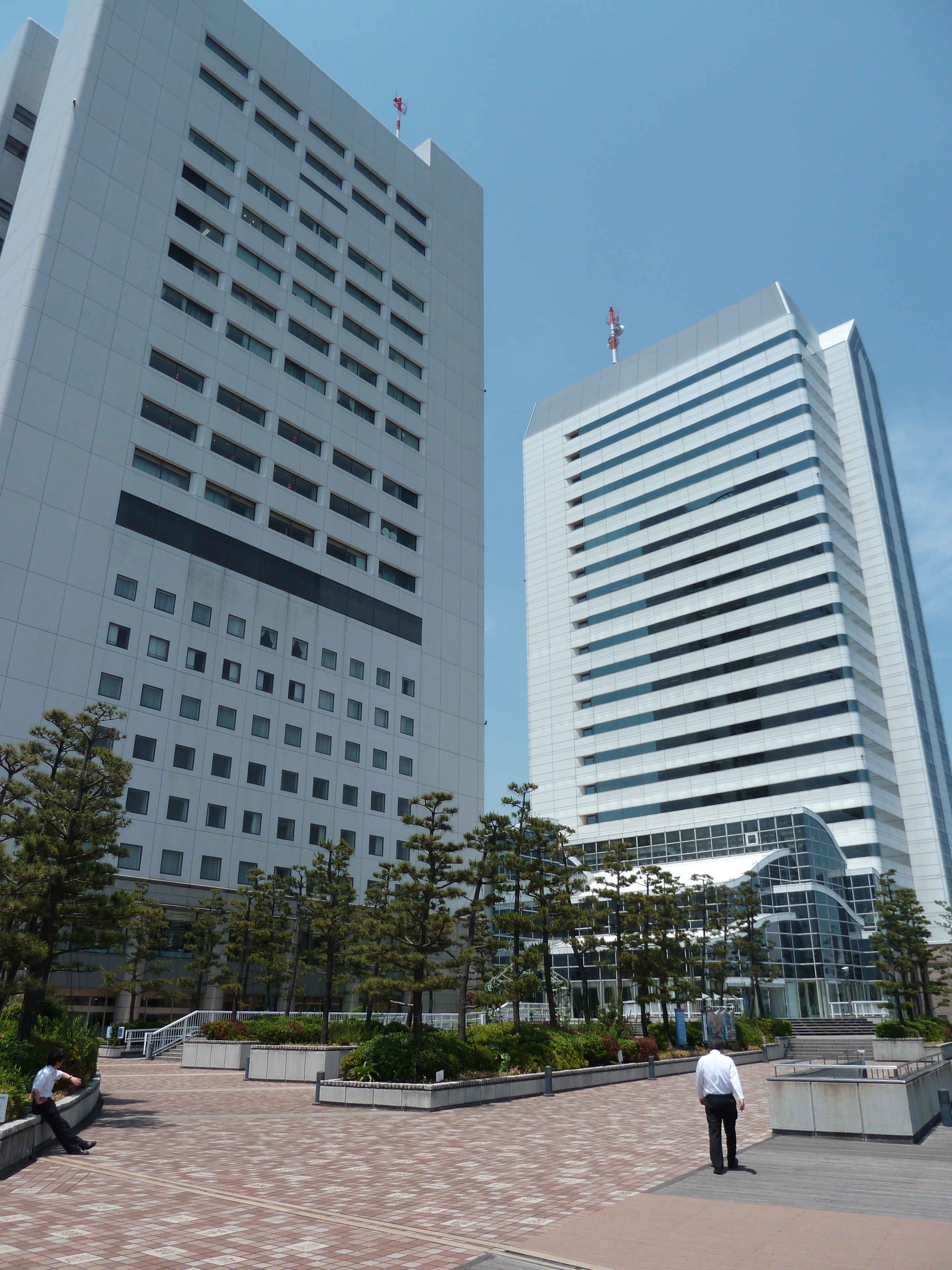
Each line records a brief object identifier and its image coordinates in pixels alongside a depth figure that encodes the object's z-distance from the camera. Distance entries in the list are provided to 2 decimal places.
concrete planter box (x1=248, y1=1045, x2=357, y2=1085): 29.11
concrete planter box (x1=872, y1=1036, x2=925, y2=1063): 41.69
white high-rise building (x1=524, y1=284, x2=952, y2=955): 78.06
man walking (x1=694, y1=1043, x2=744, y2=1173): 13.02
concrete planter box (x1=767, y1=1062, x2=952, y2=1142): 16.22
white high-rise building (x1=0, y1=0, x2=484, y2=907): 44.41
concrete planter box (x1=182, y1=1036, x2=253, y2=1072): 34.03
